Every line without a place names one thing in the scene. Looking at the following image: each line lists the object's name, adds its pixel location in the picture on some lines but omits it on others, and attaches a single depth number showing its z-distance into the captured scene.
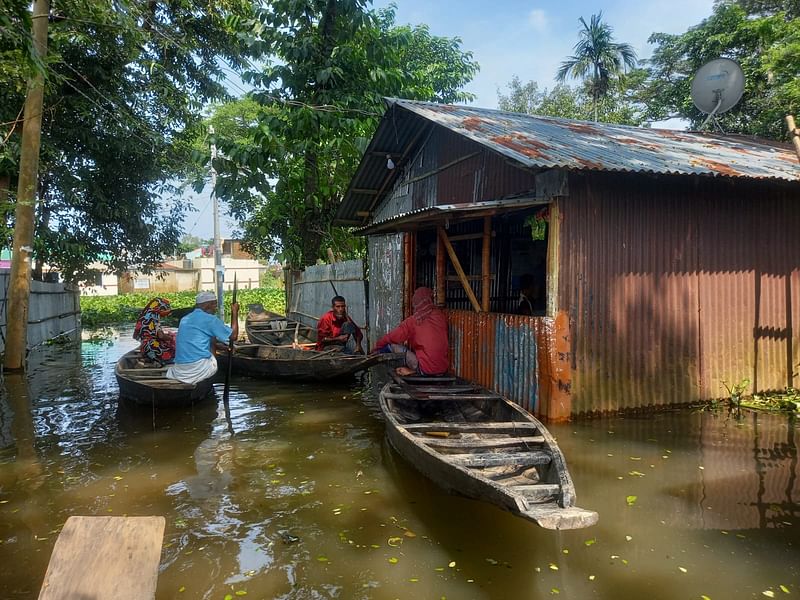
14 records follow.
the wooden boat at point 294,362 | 9.55
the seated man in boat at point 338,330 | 11.19
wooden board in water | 2.36
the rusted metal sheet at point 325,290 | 13.16
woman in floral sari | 10.12
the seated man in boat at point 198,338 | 8.51
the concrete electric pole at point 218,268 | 20.84
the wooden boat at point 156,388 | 8.26
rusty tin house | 7.08
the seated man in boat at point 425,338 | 8.23
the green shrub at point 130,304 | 25.10
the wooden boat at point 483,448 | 4.09
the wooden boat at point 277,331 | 13.80
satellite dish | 11.38
